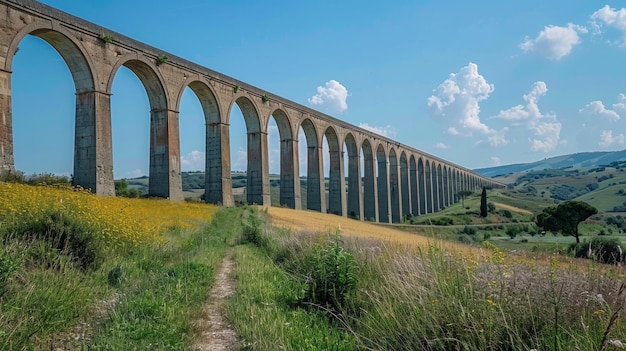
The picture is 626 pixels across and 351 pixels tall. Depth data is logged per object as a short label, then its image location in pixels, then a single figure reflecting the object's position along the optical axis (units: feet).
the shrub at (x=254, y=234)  38.50
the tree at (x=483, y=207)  180.17
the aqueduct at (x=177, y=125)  56.18
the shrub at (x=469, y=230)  126.00
